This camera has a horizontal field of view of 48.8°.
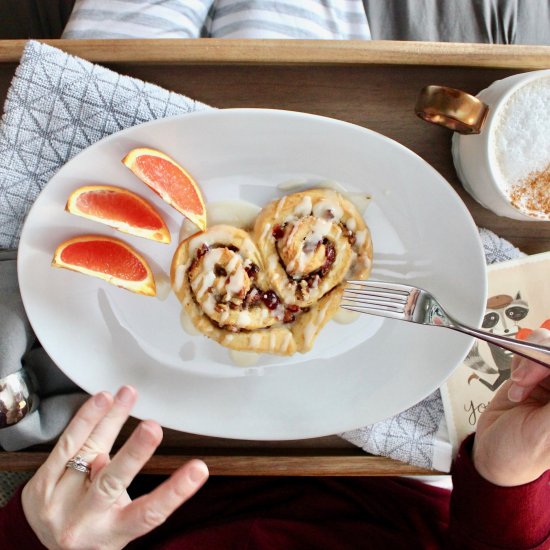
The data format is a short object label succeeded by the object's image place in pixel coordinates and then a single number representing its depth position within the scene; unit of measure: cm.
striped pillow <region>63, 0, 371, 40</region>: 112
